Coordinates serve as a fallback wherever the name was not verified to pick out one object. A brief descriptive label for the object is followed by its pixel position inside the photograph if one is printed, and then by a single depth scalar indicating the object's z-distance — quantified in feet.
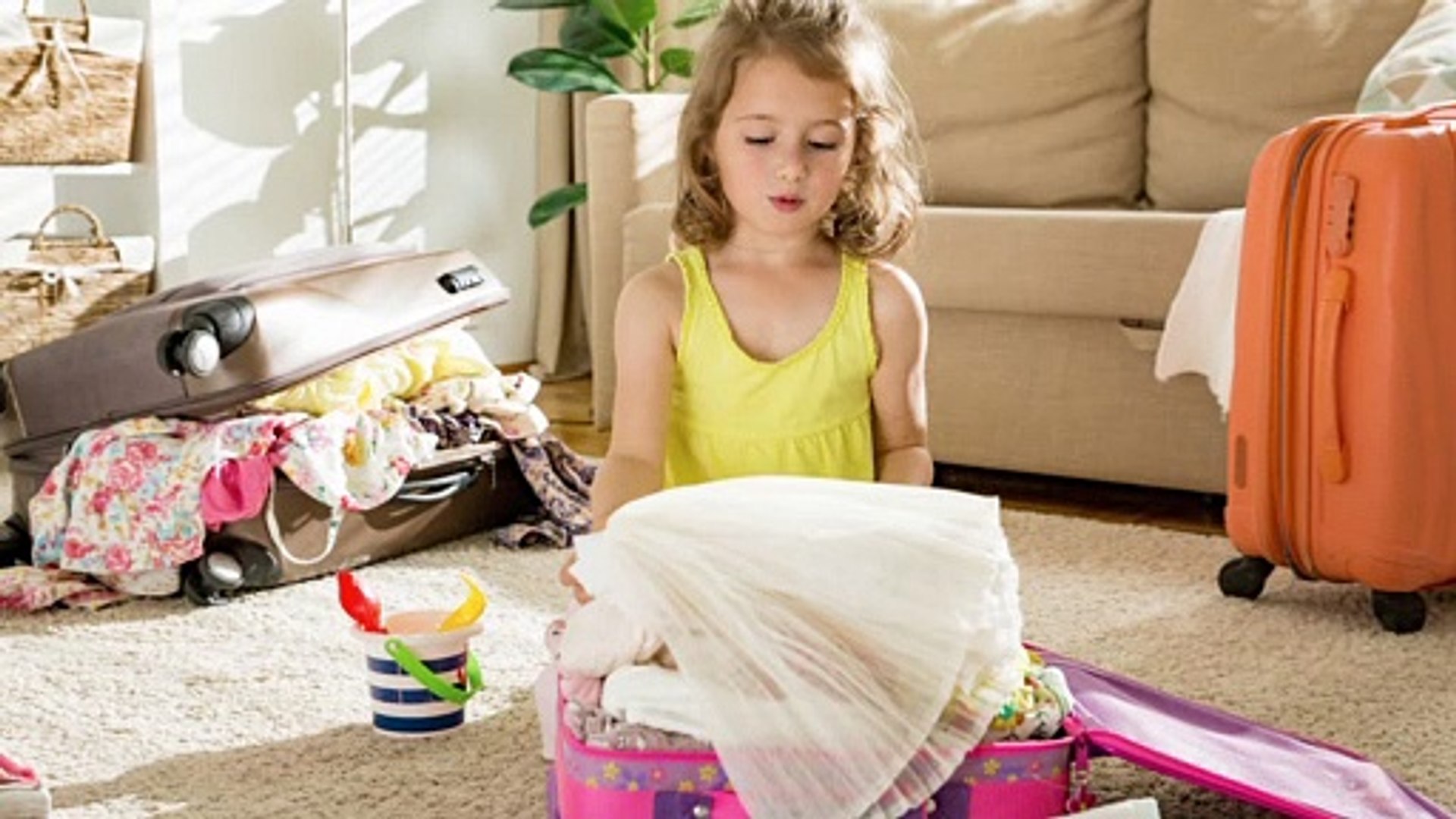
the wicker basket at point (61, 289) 9.61
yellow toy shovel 5.43
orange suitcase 6.33
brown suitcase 6.97
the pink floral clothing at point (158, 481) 6.84
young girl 5.23
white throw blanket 7.87
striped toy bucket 5.29
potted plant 12.27
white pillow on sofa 7.93
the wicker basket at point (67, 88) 9.58
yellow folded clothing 7.32
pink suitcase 4.14
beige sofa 8.88
